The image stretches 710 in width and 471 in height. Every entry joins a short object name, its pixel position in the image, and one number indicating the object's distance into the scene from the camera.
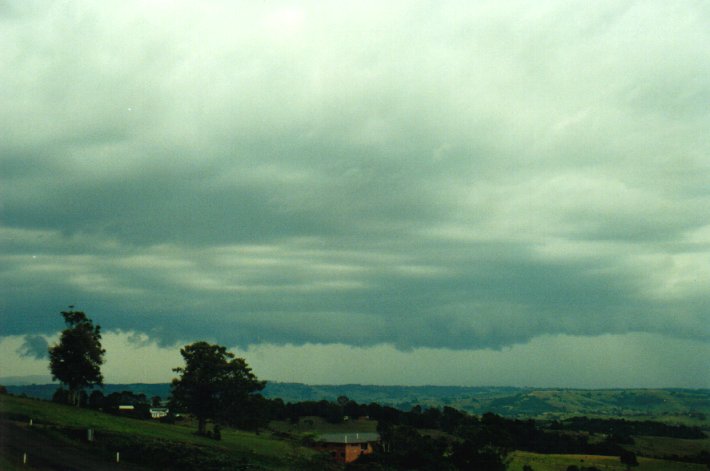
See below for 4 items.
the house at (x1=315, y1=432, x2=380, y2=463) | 127.56
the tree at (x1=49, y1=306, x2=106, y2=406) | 125.06
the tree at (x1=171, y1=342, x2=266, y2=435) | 131.00
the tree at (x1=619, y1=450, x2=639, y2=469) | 144.12
